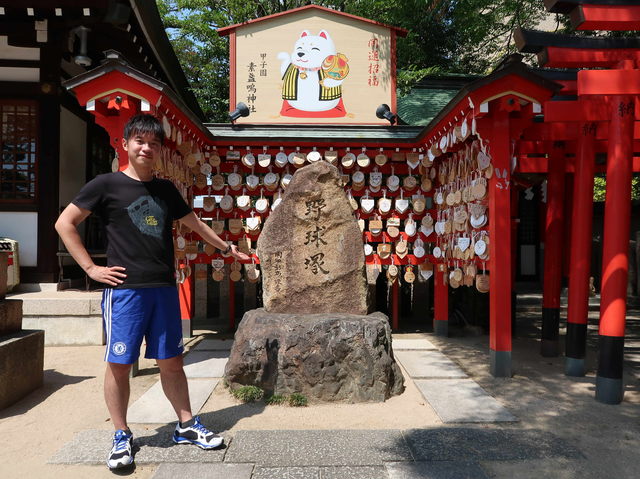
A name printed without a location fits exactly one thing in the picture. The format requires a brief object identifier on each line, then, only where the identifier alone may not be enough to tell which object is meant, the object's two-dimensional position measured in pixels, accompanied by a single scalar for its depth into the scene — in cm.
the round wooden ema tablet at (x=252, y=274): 598
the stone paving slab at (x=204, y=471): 238
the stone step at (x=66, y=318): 532
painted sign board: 694
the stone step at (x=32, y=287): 606
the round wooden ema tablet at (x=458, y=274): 497
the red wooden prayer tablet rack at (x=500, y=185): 400
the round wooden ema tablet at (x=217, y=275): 591
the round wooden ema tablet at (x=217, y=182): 597
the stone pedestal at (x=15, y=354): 344
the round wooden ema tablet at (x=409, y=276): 605
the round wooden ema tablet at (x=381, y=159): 591
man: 245
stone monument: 357
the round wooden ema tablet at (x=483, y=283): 443
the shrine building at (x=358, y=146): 370
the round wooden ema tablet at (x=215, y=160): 589
